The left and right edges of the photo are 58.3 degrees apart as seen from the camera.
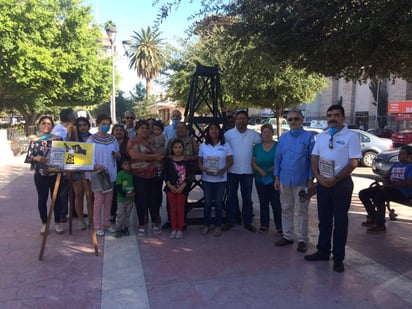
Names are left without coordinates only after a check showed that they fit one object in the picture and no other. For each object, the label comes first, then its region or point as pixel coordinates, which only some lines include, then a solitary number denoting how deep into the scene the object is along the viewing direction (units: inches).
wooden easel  175.1
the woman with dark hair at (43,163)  187.8
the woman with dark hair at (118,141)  232.0
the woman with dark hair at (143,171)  207.3
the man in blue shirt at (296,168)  184.5
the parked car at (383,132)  1046.9
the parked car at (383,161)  399.2
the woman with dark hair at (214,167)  208.7
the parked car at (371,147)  536.4
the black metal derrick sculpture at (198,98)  236.4
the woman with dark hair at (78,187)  219.5
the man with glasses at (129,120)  274.8
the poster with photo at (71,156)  179.0
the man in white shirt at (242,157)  213.6
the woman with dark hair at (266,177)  209.3
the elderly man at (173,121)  270.2
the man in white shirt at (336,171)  159.3
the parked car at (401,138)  680.6
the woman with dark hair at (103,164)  210.2
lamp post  735.1
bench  236.1
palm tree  2041.1
